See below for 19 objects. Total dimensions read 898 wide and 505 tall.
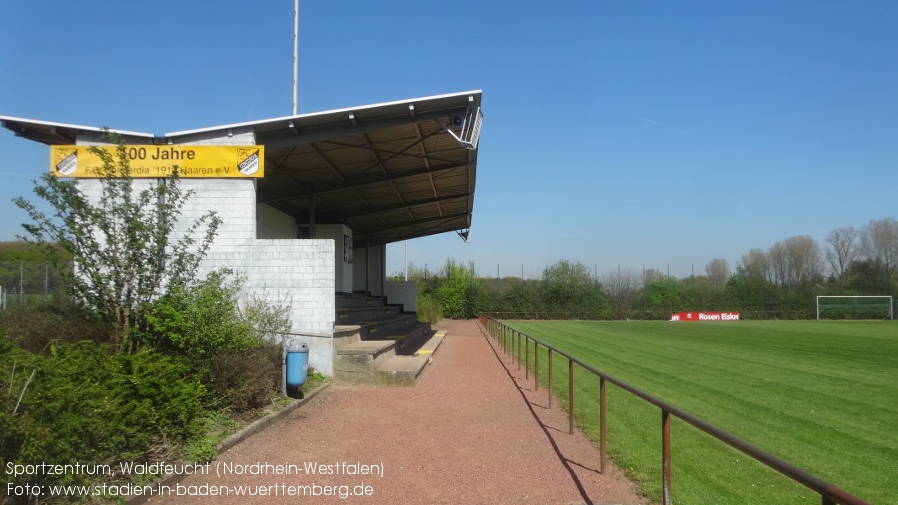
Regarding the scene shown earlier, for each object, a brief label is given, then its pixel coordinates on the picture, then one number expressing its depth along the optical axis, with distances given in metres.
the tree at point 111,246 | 8.50
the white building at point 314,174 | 11.42
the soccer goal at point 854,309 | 54.00
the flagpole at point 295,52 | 13.88
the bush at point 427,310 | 37.87
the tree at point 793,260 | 86.75
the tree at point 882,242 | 80.38
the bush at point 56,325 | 8.31
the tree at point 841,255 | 83.00
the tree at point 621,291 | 55.16
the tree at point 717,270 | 100.94
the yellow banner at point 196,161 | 11.27
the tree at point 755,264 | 81.69
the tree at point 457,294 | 51.44
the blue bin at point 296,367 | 9.91
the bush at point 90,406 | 4.62
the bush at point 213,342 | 8.15
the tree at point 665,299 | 54.56
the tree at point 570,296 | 54.44
